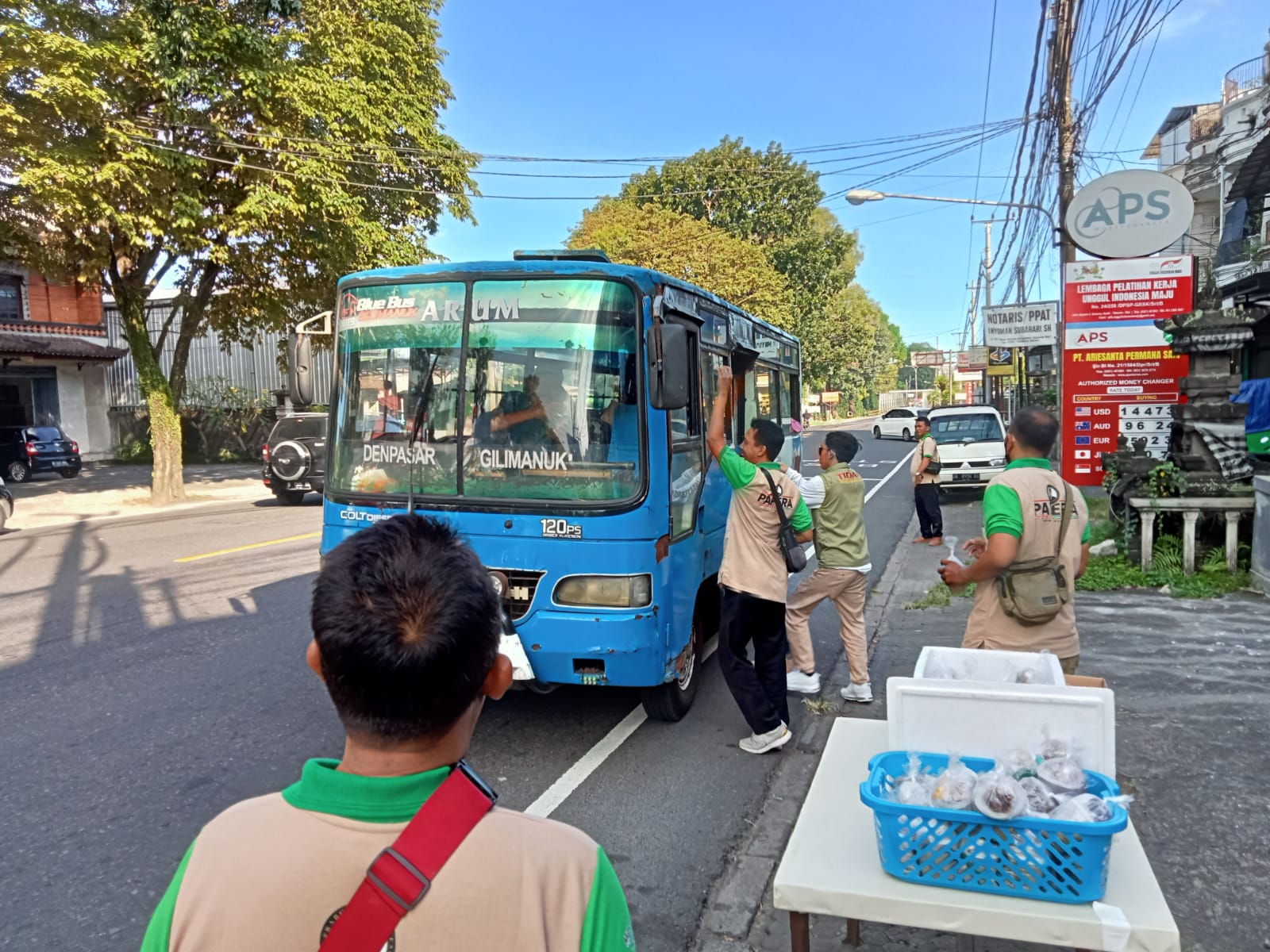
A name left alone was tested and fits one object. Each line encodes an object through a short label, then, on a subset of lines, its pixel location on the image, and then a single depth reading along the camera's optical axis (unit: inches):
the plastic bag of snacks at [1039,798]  86.7
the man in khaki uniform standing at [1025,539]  146.6
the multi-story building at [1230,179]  598.5
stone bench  336.2
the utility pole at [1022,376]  1186.4
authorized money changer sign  425.7
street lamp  754.8
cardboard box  129.0
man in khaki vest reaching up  193.8
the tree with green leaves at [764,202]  1571.1
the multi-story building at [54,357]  1067.3
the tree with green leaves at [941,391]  3141.7
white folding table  84.0
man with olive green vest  228.4
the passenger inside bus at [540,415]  197.0
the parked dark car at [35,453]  946.7
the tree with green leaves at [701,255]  1318.9
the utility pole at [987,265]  1413.6
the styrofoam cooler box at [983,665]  116.0
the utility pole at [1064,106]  483.8
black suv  712.4
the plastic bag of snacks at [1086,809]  84.2
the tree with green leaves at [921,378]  5423.2
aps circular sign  413.7
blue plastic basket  85.0
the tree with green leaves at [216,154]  557.6
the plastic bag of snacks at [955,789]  87.7
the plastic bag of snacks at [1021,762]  91.9
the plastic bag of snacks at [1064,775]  88.6
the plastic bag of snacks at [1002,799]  84.6
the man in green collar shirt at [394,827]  46.1
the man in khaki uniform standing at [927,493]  494.3
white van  665.0
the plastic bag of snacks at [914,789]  90.1
